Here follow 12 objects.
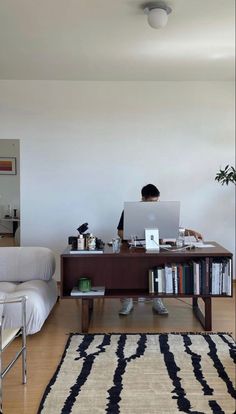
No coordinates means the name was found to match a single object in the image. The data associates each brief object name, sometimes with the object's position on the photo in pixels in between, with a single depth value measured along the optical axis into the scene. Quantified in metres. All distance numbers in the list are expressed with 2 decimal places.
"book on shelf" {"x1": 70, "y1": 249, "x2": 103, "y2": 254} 3.13
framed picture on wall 4.67
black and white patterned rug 2.08
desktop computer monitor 3.25
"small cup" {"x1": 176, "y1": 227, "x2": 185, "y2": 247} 3.42
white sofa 3.36
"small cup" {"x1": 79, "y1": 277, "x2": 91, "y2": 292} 3.16
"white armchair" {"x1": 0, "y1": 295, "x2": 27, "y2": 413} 2.12
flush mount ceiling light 2.78
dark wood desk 3.27
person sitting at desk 3.61
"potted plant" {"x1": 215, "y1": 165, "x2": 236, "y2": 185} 4.24
